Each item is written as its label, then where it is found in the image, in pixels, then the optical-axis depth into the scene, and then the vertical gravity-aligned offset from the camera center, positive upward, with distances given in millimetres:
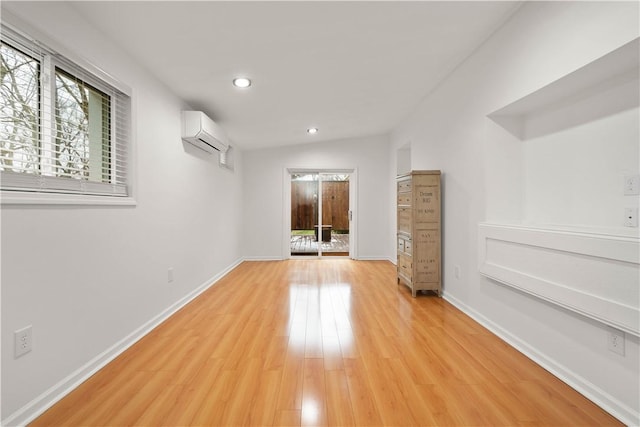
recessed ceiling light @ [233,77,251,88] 2670 +1316
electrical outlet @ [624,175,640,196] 1521 +144
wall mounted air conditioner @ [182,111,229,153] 2992 +949
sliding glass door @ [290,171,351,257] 5773 +80
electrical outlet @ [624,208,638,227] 1529 -40
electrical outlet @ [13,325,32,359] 1309 -631
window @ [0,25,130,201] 1370 +548
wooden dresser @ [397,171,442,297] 3232 -249
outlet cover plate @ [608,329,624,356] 1403 -692
